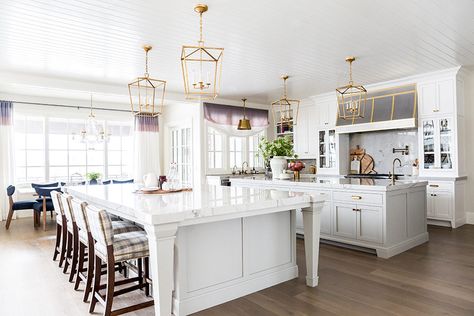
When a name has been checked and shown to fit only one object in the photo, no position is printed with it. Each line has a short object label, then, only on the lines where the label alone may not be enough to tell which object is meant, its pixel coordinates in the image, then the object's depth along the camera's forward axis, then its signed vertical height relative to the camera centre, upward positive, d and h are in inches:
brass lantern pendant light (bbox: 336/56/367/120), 260.7 +43.8
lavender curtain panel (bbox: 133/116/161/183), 328.8 +13.9
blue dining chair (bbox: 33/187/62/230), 233.8 -28.8
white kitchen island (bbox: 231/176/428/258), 154.1 -26.7
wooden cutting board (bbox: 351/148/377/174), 272.1 -1.5
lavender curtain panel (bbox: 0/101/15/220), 266.5 +10.4
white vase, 207.6 -3.5
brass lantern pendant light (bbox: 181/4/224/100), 121.3 +55.3
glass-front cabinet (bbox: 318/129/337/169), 280.7 +8.2
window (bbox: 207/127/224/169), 294.8 +10.0
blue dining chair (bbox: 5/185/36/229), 236.8 -30.0
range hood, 232.7 +33.5
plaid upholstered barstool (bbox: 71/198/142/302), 108.2 -25.1
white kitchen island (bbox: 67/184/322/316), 85.9 -25.7
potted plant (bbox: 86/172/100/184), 278.5 -12.7
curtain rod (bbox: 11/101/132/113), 285.2 +50.1
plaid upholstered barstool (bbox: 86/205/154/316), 95.0 -25.9
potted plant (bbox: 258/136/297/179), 207.9 +3.9
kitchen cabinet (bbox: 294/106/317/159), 305.0 +23.3
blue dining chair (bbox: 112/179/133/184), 294.0 -17.1
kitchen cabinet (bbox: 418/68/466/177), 215.2 +21.0
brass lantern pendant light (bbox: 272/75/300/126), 325.7 +47.4
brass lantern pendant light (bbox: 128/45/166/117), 254.7 +53.5
